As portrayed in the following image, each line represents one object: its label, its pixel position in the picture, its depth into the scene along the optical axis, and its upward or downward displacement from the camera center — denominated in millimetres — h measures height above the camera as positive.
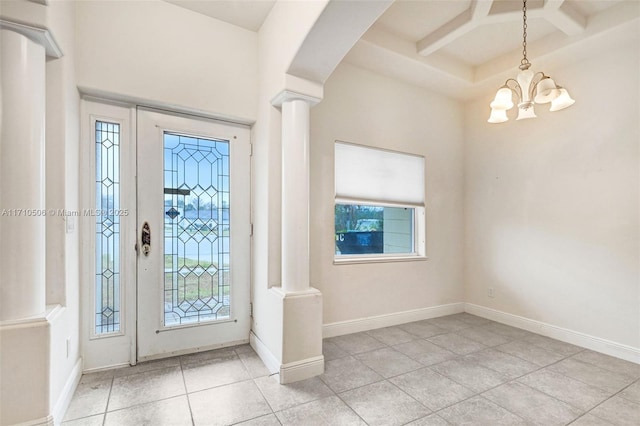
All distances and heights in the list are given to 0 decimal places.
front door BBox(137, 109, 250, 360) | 2617 -201
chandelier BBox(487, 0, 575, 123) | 2295 +932
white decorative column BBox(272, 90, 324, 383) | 2412 -193
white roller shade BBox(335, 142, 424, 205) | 3396 +457
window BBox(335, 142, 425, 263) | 3420 +87
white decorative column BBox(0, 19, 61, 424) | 1624 -161
